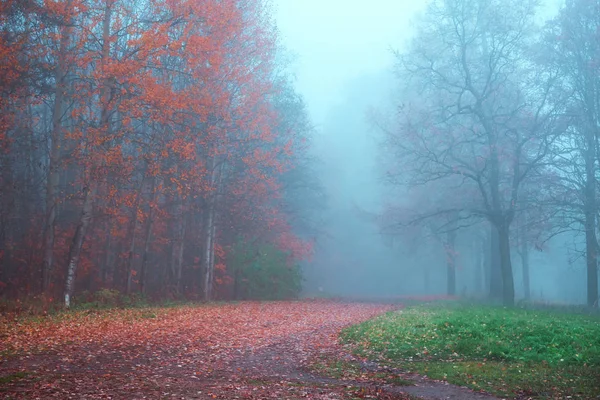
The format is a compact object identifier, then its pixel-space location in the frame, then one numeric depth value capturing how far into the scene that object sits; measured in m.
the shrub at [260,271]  29.33
